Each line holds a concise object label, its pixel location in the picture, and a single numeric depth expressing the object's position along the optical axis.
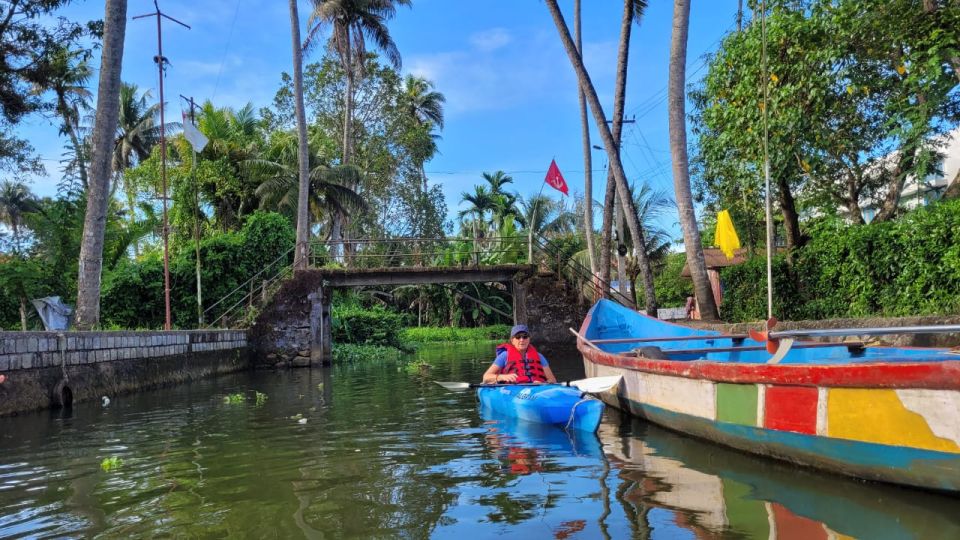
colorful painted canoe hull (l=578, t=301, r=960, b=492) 4.39
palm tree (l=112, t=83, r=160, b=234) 39.44
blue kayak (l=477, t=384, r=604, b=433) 7.80
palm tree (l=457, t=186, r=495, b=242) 46.94
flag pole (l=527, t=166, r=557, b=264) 23.17
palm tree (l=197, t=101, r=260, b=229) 29.14
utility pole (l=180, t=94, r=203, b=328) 21.33
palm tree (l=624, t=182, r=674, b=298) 40.56
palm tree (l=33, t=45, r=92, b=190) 18.33
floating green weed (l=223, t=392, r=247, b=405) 12.62
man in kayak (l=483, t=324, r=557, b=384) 9.34
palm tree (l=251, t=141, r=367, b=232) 29.70
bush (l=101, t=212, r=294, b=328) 22.91
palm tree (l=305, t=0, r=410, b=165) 29.52
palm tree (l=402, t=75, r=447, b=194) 42.25
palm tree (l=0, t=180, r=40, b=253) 46.25
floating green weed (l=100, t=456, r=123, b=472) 6.81
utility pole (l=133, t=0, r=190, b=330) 18.47
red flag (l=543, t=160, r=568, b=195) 25.45
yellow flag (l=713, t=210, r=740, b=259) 15.09
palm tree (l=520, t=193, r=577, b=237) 45.78
